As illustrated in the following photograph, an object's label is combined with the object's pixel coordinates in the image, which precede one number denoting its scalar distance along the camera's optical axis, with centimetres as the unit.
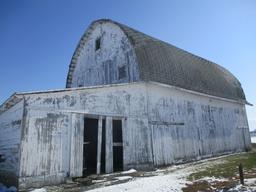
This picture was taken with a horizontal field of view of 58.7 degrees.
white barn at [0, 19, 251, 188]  793
